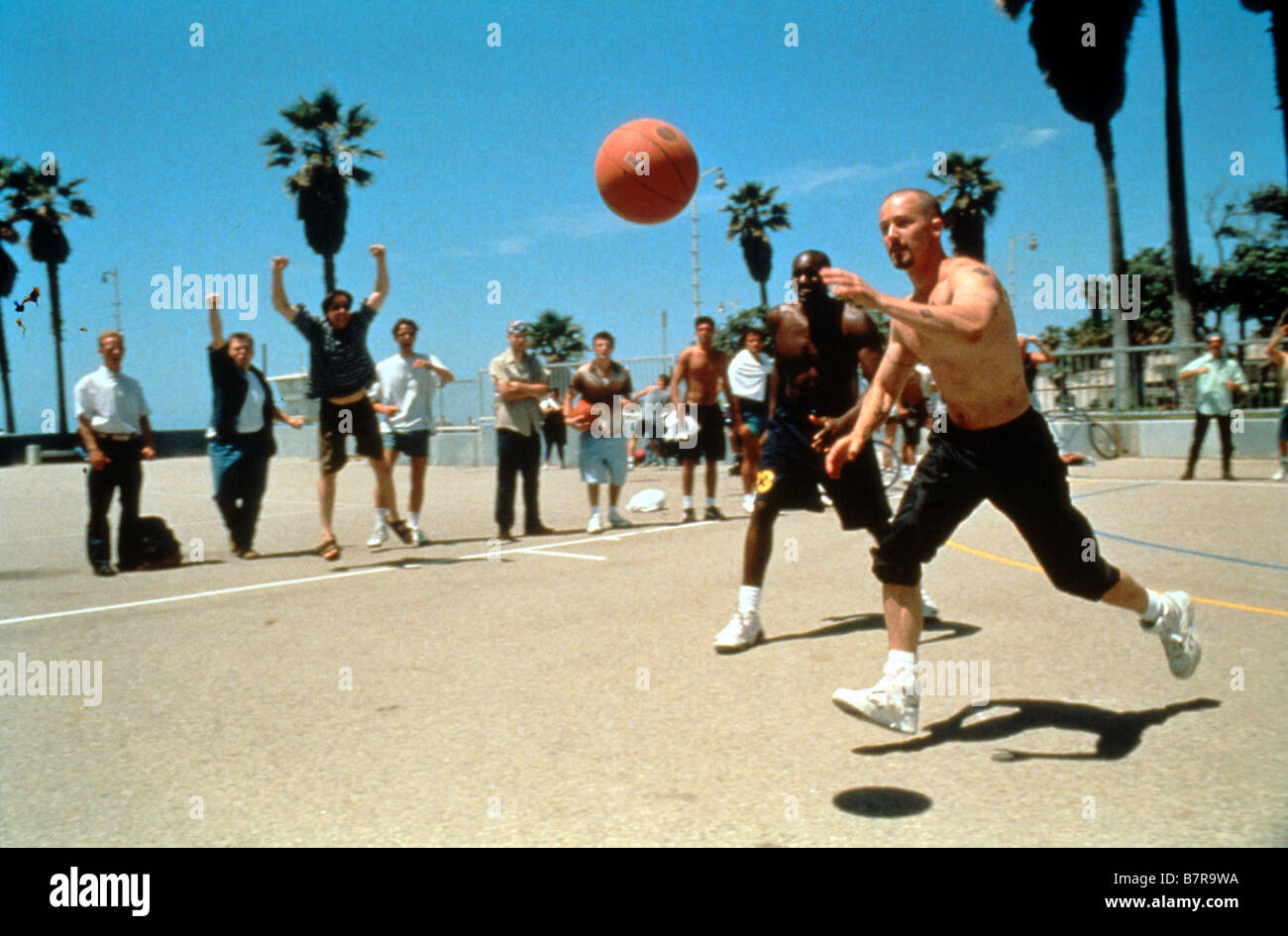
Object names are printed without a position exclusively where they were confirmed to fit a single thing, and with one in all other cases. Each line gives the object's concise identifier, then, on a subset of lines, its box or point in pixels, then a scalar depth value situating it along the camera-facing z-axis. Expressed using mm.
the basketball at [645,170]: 6562
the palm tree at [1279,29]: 20641
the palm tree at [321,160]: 34594
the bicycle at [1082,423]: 18219
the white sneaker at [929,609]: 5730
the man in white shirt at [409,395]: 10234
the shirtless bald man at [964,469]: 3666
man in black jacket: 9492
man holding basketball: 10719
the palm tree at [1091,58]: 25422
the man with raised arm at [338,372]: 8523
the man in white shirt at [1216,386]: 13172
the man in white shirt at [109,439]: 8750
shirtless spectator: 10906
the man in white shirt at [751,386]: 11156
